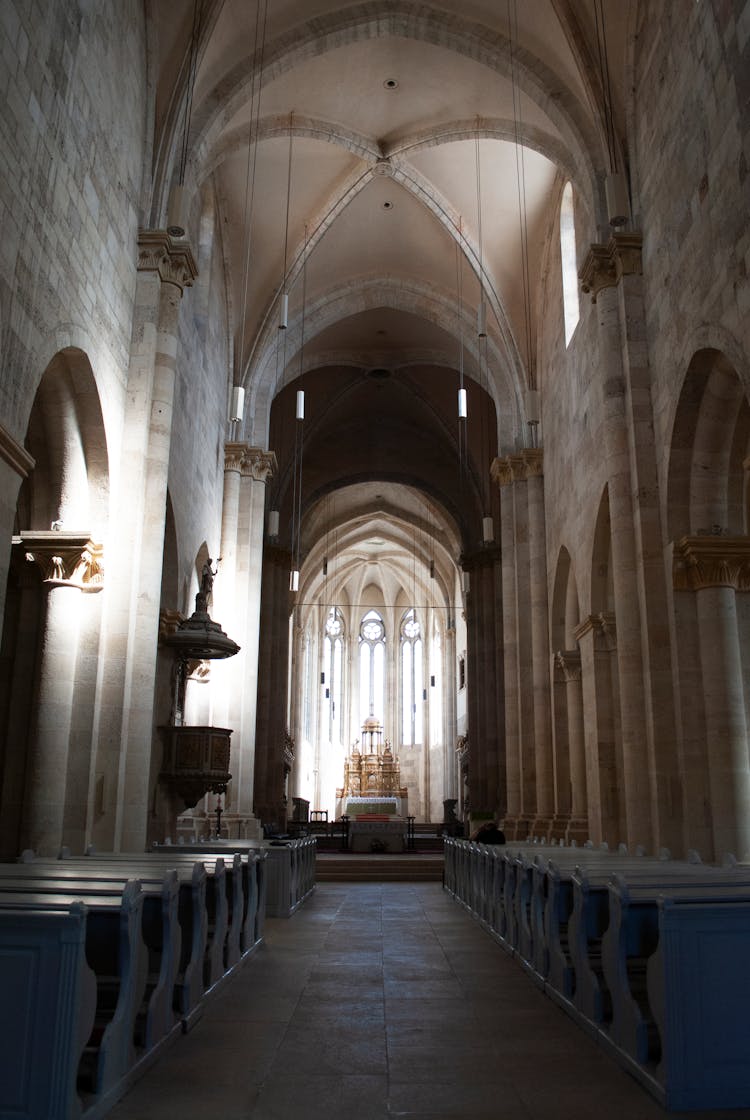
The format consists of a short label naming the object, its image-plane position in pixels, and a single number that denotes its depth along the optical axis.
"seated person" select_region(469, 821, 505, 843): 15.03
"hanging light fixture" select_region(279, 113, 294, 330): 12.94
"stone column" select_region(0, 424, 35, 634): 7.75
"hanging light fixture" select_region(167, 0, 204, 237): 12.84
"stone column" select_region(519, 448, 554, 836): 18.42
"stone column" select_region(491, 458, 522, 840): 19.78
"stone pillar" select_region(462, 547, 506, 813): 26.20
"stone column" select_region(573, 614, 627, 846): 13.94
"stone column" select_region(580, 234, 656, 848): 11.66
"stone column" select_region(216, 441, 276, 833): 19.61
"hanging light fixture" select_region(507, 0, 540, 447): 15.12
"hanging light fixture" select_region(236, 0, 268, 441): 14.59
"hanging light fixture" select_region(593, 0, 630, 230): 13.09
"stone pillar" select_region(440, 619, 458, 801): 39.59
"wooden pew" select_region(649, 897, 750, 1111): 4.26
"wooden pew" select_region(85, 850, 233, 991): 6.62
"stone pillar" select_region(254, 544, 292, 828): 25.34
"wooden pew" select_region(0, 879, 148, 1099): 4.21
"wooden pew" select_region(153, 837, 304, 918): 10.79
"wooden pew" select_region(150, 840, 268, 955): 8.33
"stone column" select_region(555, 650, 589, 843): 16.25
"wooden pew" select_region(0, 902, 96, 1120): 3.79
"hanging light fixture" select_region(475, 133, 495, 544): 18.49
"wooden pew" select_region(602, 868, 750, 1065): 4.67
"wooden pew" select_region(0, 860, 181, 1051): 5.01
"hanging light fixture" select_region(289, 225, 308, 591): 24.91
